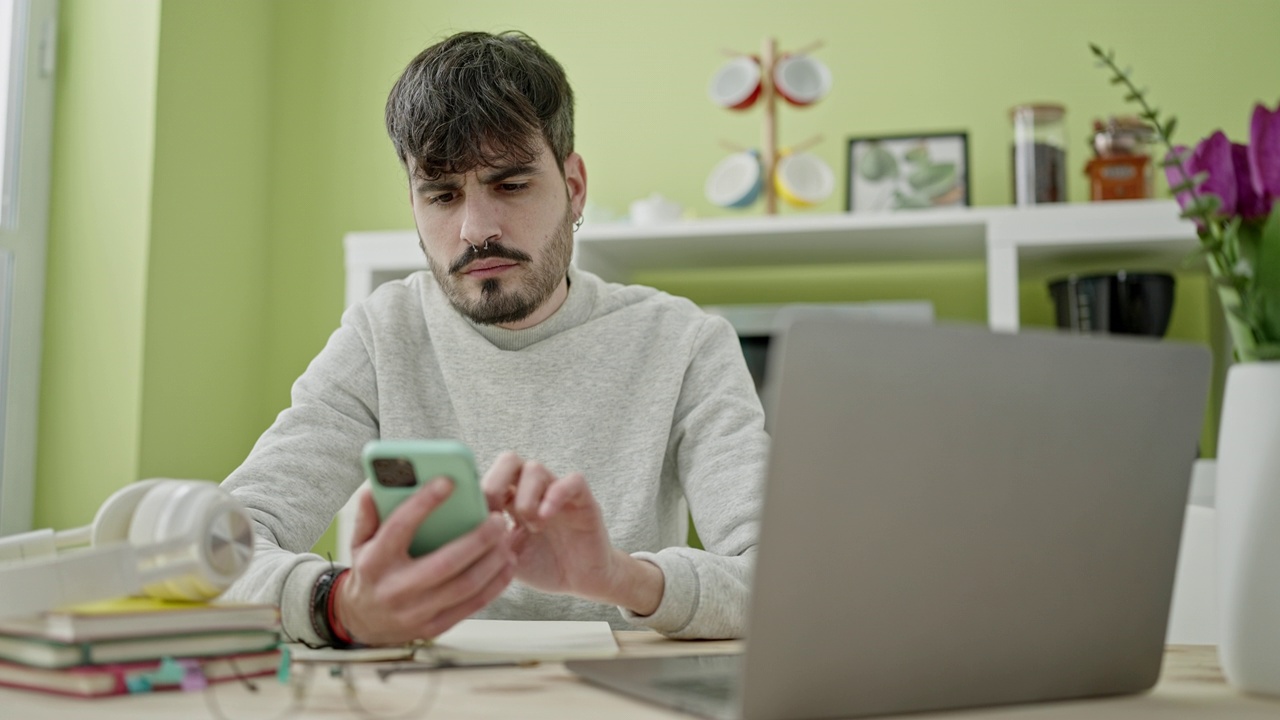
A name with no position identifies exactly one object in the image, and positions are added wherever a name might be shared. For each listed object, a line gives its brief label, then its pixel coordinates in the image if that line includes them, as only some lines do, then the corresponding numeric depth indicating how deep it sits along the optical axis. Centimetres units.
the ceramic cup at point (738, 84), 254
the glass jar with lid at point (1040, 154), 235
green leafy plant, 70
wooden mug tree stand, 252
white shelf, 224
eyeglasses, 63
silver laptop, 55
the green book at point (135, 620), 67
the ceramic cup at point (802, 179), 250
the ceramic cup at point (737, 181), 254
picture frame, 246
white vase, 69
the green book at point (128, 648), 67
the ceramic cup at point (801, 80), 251
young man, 134
